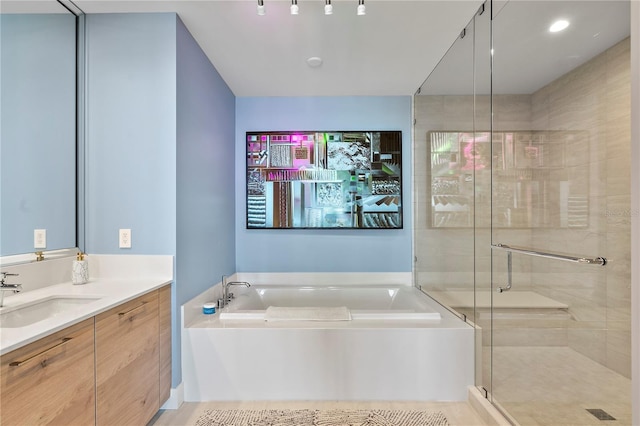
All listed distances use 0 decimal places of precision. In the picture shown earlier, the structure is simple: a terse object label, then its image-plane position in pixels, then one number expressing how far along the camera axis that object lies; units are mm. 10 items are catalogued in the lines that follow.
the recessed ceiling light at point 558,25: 1300
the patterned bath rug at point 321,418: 1879
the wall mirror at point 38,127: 1660
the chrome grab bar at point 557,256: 1156
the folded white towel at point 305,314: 2232
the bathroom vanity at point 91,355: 1046
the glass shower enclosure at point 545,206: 1097
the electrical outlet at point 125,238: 1982
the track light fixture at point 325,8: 1751
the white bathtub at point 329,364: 2102
